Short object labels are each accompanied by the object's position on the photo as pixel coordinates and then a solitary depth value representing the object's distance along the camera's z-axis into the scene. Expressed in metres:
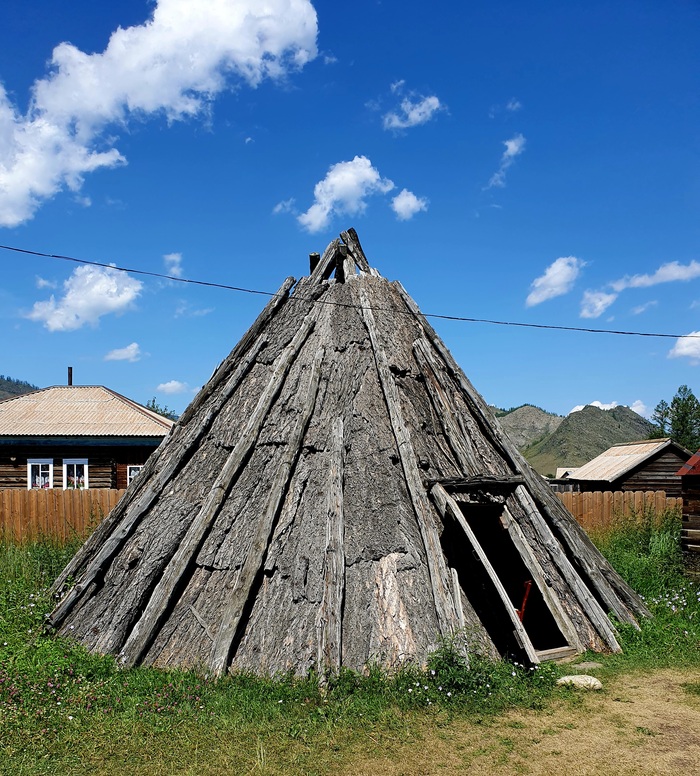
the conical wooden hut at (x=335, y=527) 6.45
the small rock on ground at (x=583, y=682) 6.27
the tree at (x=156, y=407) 58.19
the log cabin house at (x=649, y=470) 24.73
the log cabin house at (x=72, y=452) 19.67
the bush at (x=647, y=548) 9.92
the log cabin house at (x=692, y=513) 9.80
